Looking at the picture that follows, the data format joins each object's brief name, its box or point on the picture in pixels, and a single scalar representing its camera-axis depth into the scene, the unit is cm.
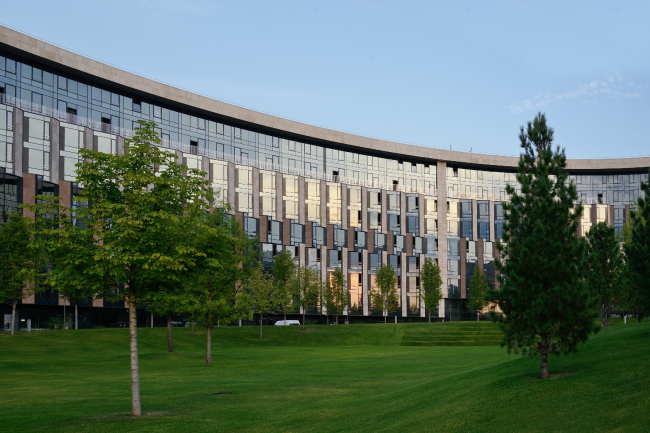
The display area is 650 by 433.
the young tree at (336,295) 8775
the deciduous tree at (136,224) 2133
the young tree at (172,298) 2245
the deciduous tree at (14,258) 5709
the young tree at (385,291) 9419
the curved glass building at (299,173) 7175
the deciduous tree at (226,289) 4531
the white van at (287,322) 8851
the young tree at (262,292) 7156
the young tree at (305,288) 8194
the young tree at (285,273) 7831
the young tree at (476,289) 10046
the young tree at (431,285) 9375
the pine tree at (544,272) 2111
